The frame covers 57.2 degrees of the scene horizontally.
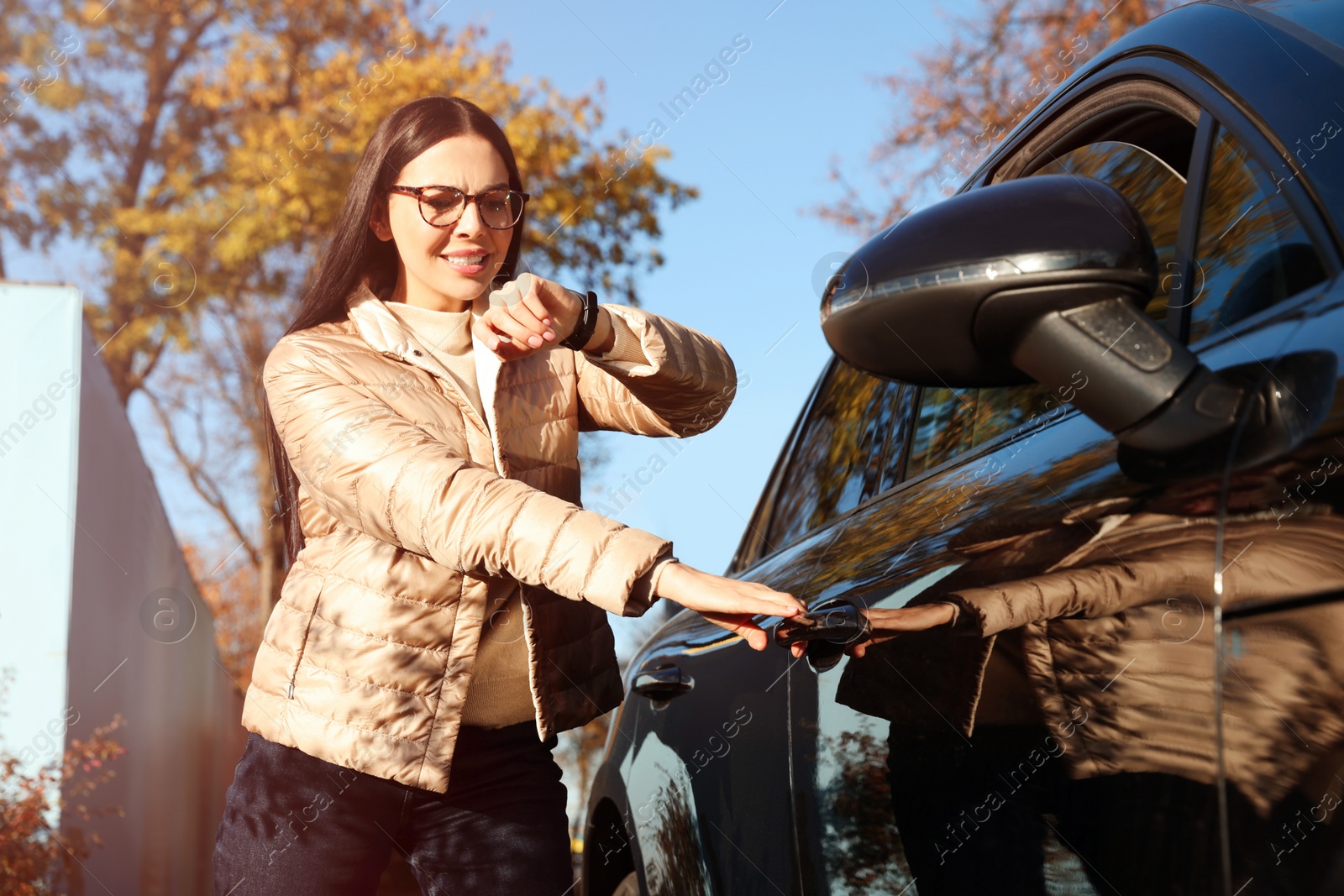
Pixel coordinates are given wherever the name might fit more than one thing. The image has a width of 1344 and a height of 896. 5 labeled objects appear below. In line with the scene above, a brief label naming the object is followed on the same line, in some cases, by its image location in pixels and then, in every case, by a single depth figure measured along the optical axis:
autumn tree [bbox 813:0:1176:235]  10.54
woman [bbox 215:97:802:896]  1.90
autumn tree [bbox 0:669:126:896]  5.32
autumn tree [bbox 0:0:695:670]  10.26
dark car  0.95
